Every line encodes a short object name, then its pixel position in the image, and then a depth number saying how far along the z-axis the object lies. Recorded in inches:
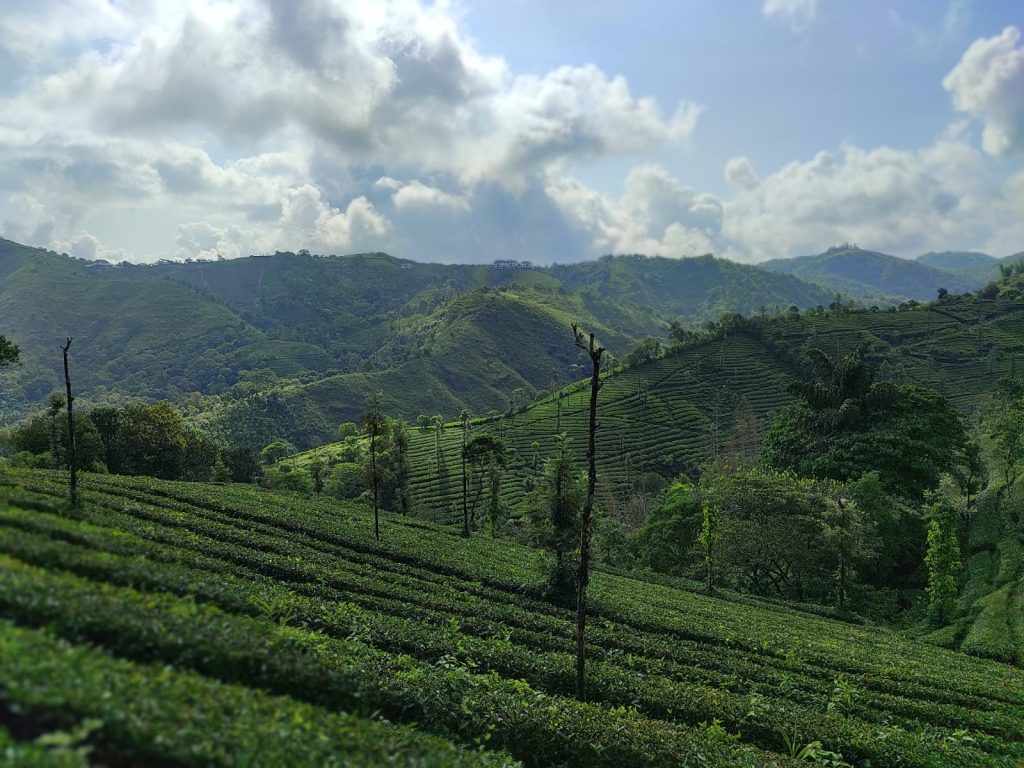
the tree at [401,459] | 3021.7
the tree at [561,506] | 1587.1
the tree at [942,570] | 1740.9
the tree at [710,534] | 2113.7
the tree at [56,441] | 2320.4
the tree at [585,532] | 736.3
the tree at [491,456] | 2883.9
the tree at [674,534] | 2706.7
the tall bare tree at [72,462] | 940.9
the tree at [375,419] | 1838.7
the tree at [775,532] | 2091.5
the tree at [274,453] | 6038.4
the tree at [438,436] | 5000.0
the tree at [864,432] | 2682.1
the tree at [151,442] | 2738.7
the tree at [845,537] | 1929.1
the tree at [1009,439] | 2274.9
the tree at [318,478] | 3649.1
